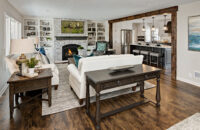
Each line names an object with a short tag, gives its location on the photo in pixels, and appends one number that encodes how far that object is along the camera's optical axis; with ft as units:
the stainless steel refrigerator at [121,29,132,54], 30.78
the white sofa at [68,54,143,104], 8.53
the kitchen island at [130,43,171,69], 20.73
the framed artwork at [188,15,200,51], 12.63
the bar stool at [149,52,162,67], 21.10
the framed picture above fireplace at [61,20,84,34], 26.25
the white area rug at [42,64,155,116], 8.82
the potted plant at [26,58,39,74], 8.27
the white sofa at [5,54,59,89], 9.66
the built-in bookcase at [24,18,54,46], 24.28
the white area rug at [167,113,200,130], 6.81
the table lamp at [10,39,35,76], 7.37
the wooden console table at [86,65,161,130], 6.71
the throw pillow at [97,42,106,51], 24.64
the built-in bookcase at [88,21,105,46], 29.17
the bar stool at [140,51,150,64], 23.55
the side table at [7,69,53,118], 7.58
